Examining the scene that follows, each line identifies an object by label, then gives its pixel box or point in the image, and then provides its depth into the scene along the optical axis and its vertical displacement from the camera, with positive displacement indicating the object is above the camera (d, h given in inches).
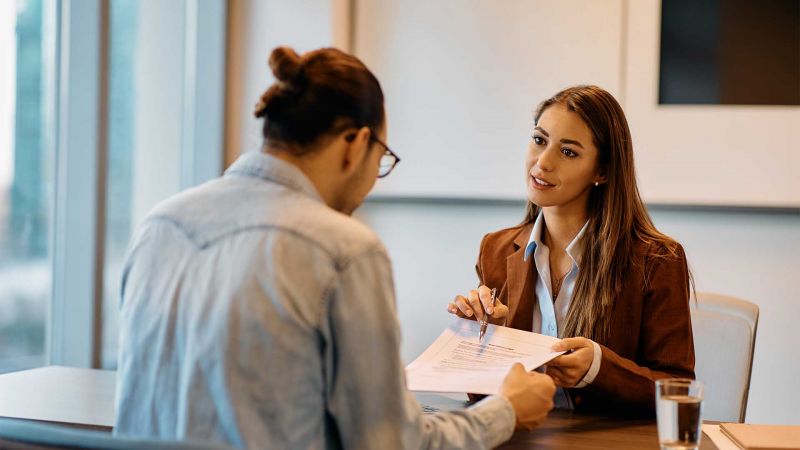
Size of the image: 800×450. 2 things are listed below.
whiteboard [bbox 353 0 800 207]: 135.8 +15.8
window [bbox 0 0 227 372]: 131.8 +2.8
